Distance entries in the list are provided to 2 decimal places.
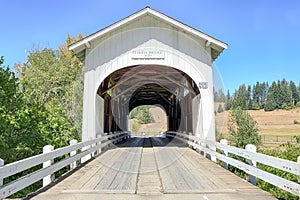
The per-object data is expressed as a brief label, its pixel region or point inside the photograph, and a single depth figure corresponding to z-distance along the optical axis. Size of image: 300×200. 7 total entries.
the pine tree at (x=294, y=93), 108.12
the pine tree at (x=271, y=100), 90.34
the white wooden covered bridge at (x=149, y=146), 4.17
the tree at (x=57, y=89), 16.39
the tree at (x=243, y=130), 23.88
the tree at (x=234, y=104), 28.09
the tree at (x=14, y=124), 11.91
